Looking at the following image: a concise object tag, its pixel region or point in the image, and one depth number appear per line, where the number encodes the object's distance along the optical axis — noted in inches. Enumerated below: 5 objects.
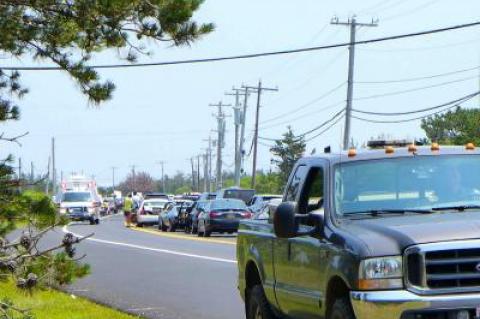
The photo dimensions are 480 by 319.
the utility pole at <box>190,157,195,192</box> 6899.6
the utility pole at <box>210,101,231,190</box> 4419.3
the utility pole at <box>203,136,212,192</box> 6028.1
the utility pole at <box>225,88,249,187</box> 3604.8
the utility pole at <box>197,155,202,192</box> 6516.7
